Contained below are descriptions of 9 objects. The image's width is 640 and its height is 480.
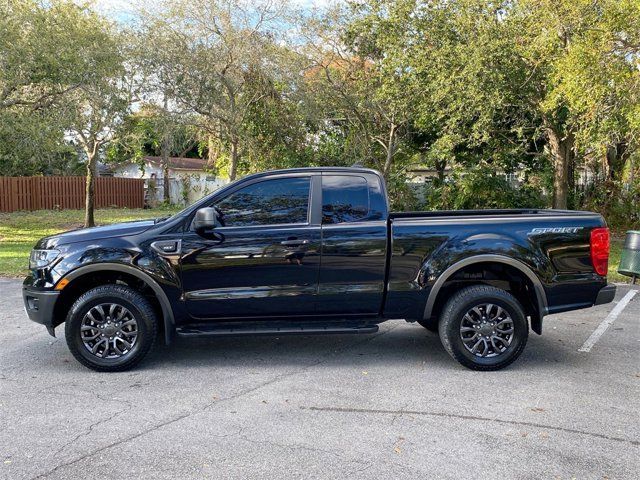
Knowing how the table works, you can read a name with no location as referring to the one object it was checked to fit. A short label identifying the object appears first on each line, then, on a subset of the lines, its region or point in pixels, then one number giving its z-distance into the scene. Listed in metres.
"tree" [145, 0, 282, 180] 15.48
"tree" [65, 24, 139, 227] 15.77
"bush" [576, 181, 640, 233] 20.42
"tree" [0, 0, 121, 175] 13.88
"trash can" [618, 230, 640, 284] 9.98
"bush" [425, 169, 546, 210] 19.08
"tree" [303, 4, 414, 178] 17.17
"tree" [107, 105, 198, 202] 16.23
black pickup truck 5.44
